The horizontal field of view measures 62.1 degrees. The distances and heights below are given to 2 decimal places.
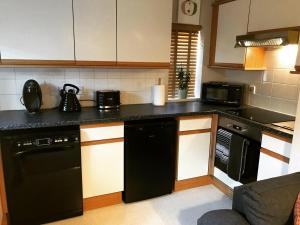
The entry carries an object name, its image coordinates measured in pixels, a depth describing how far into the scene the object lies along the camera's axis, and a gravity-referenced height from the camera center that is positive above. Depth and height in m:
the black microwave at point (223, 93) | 2.87 -0.23
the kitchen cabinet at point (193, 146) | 2.62 -0.79
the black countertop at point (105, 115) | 1.99 -0.41
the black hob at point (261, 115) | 2.34 -0.41
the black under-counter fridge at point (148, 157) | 2.36 -0.84
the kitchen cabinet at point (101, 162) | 2.22 -0.83
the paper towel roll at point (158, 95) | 2.84 -0.26
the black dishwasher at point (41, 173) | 1.96 -0.84
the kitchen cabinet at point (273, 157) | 1.99 -0.68
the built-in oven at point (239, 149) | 2.31 -0.72
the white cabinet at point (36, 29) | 2.02 +0.33
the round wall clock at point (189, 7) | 2.92 +0.77
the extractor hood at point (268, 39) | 2.04 +0.31
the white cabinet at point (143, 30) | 2.39 +0.41
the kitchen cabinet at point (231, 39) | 2.62 +0.40
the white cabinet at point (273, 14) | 2.11 +0.54
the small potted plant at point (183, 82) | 3.14 -0.12
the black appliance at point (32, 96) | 2.24 -0.24
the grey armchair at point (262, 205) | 1.32 -0.70
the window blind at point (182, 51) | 3.03 +0.27
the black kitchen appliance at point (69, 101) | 2.41 -0.30
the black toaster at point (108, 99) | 2.57 -0.29
